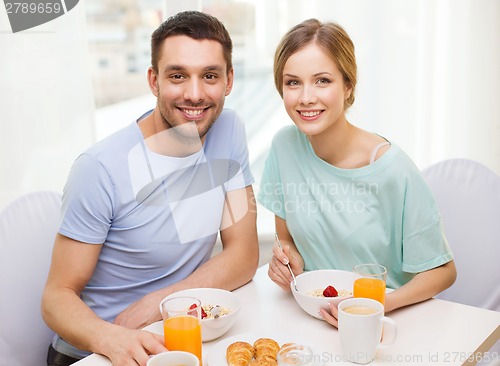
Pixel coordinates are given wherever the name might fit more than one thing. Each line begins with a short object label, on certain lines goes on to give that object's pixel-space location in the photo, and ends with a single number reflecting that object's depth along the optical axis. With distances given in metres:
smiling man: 1.39
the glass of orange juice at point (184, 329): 1.04
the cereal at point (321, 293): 1.31
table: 1.09
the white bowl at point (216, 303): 1.15
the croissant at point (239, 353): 1.05
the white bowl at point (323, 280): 1.37
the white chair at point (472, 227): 1.65
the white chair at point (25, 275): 1.49
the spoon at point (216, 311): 1.15
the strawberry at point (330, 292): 1.25
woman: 1.42
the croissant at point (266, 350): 1.05
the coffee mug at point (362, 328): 1.04
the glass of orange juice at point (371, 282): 1.17
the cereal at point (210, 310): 1.18
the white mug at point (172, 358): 0.98
